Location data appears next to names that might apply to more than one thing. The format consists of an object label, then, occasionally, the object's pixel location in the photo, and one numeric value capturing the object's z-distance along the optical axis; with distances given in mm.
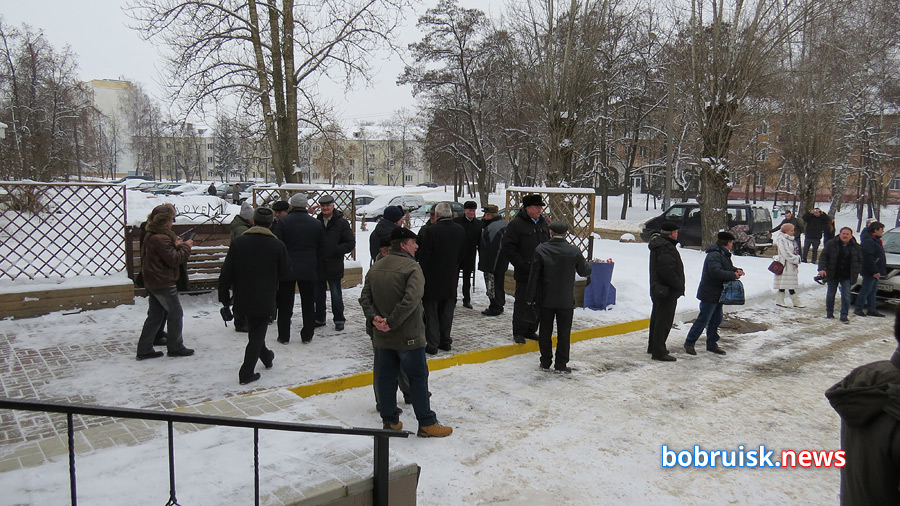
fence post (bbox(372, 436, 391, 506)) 3018
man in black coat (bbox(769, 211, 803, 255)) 16427
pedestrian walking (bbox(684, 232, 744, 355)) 7102
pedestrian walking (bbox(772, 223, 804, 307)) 10312
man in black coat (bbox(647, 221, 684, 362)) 6805
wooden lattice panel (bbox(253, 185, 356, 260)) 10125
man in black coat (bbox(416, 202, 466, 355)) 6371
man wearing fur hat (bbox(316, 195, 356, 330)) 7340
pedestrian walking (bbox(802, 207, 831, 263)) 15695
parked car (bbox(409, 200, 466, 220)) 32084
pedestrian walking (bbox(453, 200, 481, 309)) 9055
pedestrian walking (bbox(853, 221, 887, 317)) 9531
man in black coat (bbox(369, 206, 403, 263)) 6656
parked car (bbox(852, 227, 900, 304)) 10188
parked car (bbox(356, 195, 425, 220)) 32906
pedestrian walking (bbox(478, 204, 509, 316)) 8875
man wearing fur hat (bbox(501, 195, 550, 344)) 7484
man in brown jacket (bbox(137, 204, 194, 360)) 5996
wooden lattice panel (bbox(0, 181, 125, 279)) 8086
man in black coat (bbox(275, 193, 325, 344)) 6887
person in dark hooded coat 1899
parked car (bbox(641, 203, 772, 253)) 17375
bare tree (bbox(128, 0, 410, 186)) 12453
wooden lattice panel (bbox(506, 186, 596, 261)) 9906
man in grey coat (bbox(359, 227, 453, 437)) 4500
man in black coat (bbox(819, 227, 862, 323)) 9492
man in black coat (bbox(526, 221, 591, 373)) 6402
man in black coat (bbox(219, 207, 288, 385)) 5559
